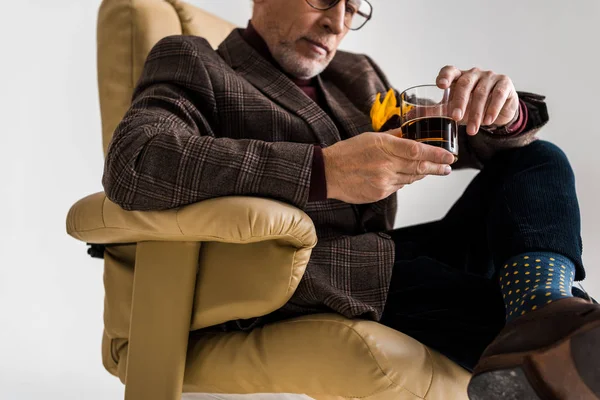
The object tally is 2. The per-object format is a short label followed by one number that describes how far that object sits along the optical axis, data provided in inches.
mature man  34.5
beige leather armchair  40.3
